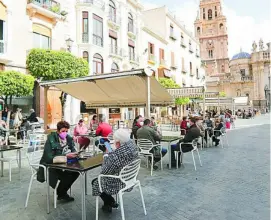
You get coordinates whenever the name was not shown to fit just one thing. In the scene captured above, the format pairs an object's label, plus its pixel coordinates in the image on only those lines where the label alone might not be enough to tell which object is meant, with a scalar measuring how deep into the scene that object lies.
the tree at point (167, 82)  22.67
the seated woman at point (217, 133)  10.30
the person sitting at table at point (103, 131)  7.61
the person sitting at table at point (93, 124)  10.79
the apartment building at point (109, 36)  18.00
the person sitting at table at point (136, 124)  7.80
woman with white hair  3.46
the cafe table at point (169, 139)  6.62
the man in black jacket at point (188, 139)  6.56
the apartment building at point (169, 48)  26.92
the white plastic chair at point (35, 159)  4.09
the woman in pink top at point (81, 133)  8.50
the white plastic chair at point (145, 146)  6.27
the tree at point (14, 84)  11.39
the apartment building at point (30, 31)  13.34
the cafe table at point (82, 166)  3.46
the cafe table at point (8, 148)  5.49
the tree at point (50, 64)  13.62
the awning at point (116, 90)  7.84
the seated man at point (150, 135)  6.38
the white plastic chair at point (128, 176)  3.40
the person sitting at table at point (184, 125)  10.67
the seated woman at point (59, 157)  3.94
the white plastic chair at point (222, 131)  10.18
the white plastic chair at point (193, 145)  6.53
